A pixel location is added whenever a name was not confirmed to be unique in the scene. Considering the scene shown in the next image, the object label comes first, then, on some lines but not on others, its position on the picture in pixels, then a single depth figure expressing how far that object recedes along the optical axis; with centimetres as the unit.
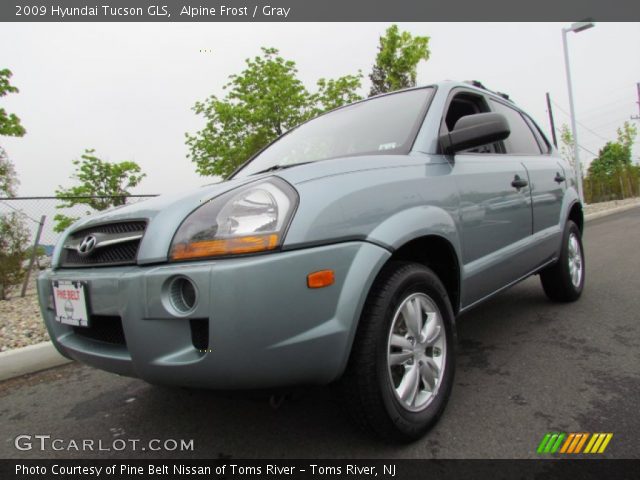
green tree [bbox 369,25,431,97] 1374
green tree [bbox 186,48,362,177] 1400
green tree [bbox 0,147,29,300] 538
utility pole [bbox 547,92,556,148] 1967
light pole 1378
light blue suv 125
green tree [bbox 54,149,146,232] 2238
